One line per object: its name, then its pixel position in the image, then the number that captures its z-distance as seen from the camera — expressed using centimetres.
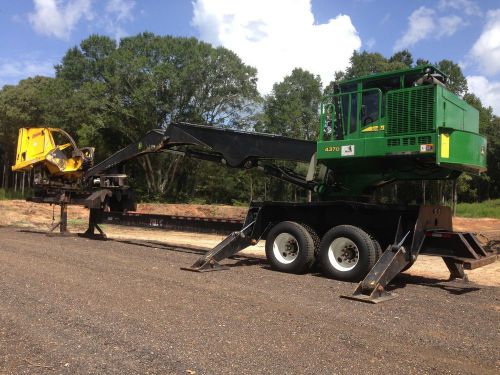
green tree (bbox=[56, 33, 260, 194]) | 4062
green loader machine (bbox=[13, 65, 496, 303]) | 861
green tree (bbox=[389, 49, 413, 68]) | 5094
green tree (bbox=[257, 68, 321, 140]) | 5228
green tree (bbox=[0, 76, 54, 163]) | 4656
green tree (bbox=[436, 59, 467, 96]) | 4609
